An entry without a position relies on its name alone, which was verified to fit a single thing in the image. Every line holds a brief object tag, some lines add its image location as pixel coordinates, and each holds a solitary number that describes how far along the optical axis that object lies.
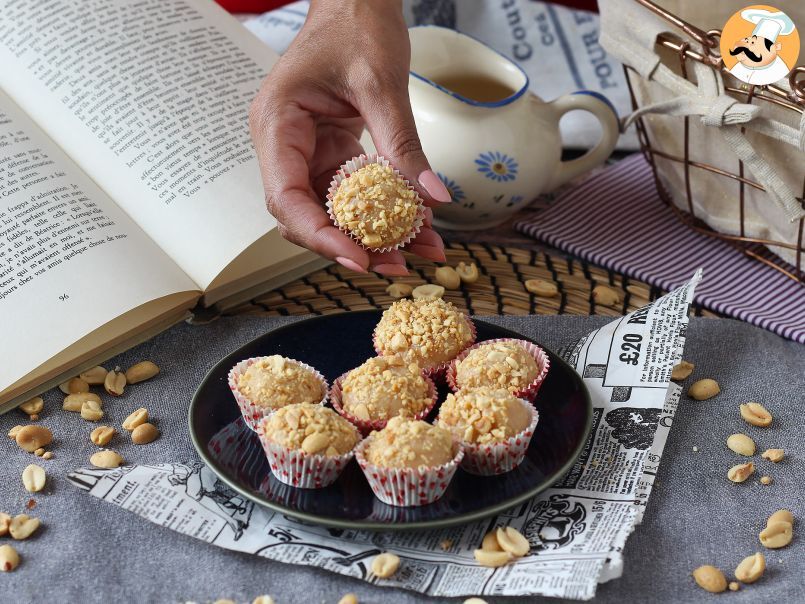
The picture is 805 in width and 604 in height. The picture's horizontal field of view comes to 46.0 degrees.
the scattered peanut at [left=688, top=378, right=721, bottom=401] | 1.04
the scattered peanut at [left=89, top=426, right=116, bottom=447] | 0.97
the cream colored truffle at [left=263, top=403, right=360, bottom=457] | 0.83
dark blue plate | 0.80
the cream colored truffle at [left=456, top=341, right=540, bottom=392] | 0.93
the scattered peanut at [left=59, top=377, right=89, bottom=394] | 1.05
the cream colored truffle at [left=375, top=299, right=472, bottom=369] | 0.98
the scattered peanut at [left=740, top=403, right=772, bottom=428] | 1.00
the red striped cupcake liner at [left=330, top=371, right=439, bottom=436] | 0.90
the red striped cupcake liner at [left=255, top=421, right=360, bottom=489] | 0.82
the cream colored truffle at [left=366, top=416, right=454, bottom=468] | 0.81
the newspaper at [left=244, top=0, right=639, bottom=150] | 1.70
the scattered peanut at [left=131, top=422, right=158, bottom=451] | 0.97
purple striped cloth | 1.22
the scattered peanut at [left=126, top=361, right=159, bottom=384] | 1.07
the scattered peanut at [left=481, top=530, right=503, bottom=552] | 0.81
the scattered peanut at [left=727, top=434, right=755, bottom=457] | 0.96
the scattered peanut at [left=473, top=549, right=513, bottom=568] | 0.79
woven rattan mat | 1.22
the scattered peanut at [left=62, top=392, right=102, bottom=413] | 1.03
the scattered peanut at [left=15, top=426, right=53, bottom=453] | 0.96
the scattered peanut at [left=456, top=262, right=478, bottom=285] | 1.27
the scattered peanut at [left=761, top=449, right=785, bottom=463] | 0.95
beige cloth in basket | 1.09
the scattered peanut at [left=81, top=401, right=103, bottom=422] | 1.01
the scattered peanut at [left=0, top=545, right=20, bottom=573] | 0.81
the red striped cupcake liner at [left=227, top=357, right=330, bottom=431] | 0.90
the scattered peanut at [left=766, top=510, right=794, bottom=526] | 0.86
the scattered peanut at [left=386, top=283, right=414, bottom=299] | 1.25
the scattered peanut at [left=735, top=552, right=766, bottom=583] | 0.81
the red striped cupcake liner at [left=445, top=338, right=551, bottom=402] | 0.95
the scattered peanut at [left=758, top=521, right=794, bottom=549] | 0.84
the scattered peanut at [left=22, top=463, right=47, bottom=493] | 0.91
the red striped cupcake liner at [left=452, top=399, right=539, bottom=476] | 0.84
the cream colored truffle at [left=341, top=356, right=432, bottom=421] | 0.90
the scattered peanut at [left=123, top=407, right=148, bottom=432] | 0.99
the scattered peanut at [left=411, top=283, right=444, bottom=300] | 1.23
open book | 1.07
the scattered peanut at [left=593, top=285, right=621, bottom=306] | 1.23
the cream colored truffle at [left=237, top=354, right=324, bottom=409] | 0.90
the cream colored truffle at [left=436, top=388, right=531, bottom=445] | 0.85
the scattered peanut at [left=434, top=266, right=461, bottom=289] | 1.26
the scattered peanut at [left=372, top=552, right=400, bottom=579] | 0.79
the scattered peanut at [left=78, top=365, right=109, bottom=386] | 1.06
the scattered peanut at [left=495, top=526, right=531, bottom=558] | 0.80
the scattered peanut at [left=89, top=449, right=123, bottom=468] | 0.94
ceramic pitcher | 1.29
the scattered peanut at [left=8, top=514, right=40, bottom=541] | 0.85
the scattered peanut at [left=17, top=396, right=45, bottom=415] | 1.02
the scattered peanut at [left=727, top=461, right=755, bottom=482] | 0.92
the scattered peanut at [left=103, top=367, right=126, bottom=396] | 1.05
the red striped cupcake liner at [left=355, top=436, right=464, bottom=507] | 0.80
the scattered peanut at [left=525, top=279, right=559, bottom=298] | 1.25
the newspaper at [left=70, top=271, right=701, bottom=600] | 0.78
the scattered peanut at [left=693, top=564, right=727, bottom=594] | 0.80
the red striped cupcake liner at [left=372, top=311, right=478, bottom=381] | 0.99
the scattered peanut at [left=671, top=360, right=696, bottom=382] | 1.07
